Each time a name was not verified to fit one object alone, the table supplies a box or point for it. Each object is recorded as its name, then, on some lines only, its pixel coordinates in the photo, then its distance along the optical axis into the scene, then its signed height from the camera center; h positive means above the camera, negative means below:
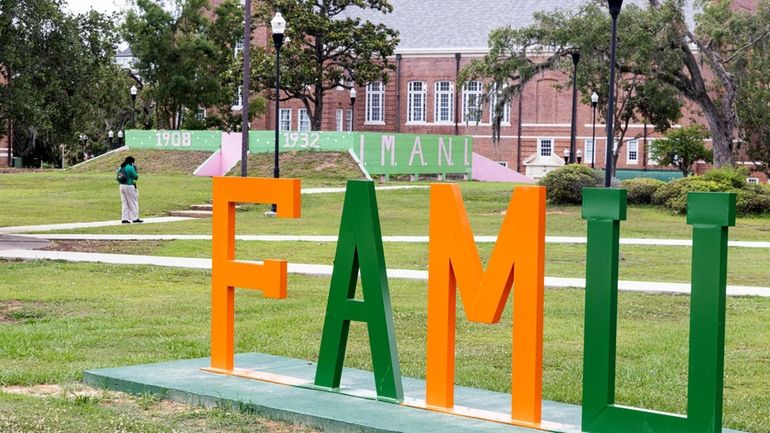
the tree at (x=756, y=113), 56.50 +0.46
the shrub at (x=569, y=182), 36.22 -1.71
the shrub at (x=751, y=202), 33.66 -2.08
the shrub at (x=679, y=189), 33.44 -1.81
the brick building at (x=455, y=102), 67.94 +1.06
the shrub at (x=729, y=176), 34.50 -1.46
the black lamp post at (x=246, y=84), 30.42 +0.84
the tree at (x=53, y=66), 24.97 +1.05
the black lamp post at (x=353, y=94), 55.11 +1.10
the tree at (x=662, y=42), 38.88 +2.49
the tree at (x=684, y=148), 62.38 -1.23
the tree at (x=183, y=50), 63.81 +3.45
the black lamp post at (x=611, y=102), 22.76 +0.37
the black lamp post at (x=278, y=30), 29.53 +2.06
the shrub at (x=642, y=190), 36.25 -1.93
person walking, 29.83 -1.71
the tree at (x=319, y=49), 58.59 +3.34
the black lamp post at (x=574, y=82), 37.88 +1.20
